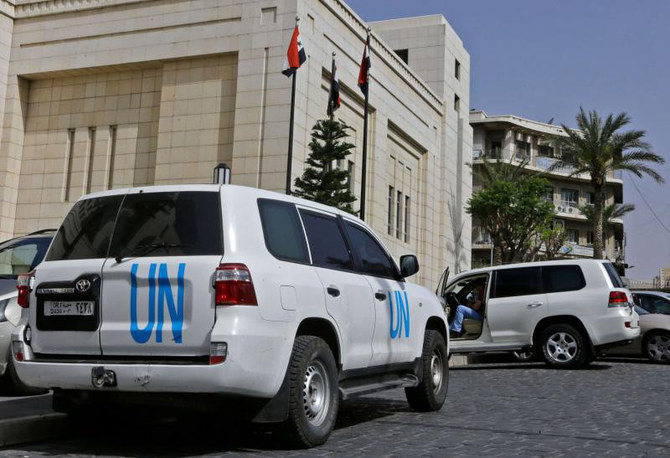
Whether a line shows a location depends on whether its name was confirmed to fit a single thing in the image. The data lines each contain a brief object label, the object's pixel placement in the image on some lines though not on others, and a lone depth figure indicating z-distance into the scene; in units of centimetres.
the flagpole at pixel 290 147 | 2378
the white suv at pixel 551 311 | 1393
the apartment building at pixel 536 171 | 6912
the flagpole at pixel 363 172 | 2529
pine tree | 2423
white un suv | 531
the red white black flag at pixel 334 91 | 2670
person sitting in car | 1470
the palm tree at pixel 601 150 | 4025
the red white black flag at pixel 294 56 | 2470
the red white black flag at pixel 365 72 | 2797
